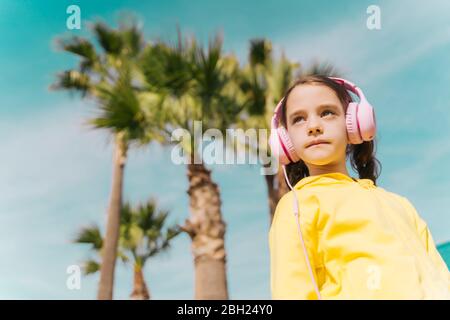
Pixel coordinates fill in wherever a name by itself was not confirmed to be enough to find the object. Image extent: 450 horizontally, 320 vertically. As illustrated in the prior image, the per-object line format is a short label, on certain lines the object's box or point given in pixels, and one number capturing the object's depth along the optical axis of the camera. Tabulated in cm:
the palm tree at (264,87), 810
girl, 107
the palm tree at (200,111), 640
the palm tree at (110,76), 920
